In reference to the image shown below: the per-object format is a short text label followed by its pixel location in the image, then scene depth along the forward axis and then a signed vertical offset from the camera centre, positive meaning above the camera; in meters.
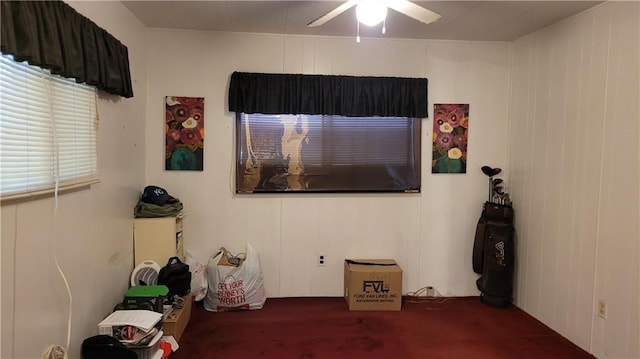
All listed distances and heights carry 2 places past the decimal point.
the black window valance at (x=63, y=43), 1.70 +0.56
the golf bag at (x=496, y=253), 3.72 -0.80
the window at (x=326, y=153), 3.80 +0.08
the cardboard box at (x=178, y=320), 2.90 -1.19
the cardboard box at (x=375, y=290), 3.66 -1.13
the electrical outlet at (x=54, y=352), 2.06 -1.00
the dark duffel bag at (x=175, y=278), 3.24 -0.95
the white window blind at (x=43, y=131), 1.76 +0.12
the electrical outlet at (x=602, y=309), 2.81 -0.97
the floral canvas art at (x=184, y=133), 3.73 +0.23
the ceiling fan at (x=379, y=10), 2.39 +0.91
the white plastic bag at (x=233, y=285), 3.59 -1.10
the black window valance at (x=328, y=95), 3.71 +0.61
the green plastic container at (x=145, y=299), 2.86 -0.98
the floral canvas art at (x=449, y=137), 3.98 +0.26
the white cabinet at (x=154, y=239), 3.37 -0.67
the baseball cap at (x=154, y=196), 3.47 -0.32
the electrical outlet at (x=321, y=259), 3.94 -0.93
